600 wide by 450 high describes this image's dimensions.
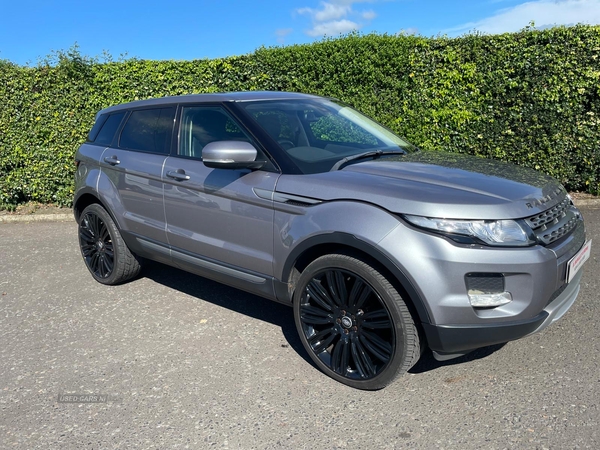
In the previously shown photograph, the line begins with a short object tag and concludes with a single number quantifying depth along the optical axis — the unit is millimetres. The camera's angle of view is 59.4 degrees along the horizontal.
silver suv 2664
